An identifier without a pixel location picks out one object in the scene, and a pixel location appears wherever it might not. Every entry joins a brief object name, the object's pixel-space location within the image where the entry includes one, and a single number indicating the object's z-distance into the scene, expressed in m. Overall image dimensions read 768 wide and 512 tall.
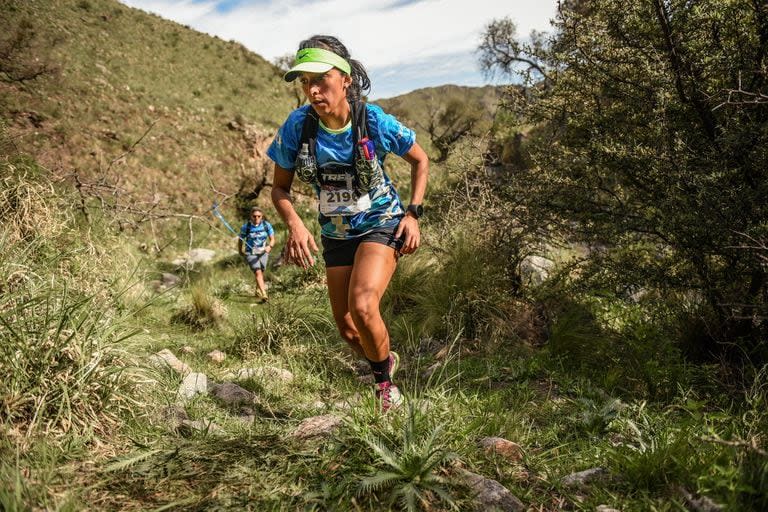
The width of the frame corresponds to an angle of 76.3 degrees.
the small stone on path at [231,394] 3.35
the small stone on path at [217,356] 4.67
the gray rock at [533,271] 5.55
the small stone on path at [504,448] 2.26
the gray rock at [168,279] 9.66
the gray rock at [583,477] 2.06
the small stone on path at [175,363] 3.77
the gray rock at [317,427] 2.32
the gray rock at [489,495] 1.88
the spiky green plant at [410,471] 1.83
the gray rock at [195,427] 2.51
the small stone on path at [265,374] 3.87
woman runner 2.88
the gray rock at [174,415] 2.53
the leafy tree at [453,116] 24.69
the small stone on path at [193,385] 3.21
